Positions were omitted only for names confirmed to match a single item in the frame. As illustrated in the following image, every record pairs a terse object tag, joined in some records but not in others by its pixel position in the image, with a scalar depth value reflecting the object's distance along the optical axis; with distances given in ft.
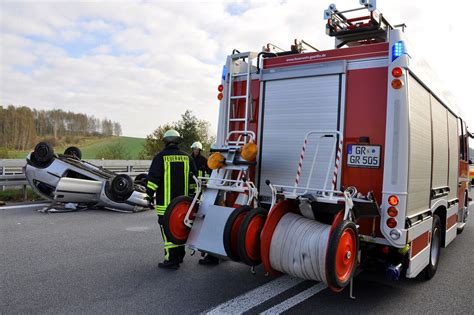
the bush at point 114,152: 79.25
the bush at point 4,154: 64.94
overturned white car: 30.17
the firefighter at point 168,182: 17.12
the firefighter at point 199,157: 27.30
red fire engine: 12.53
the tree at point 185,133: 91.47
